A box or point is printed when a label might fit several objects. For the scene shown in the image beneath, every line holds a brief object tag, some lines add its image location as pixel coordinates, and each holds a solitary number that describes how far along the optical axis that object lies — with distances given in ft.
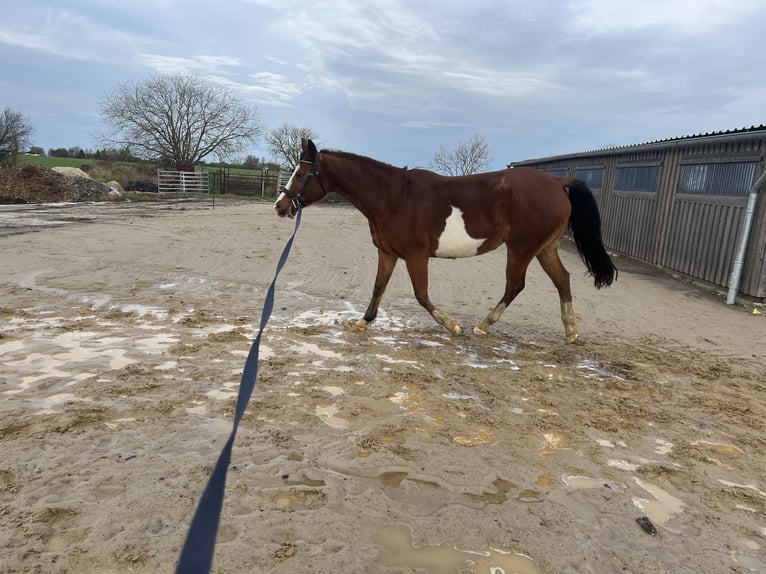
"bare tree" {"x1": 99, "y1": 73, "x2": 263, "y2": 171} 110.83
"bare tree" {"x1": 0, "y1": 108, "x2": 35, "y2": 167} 97.91
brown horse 15.98
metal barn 23.98
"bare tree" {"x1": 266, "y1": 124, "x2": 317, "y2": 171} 124.83
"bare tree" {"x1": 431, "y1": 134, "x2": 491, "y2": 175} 132.05
